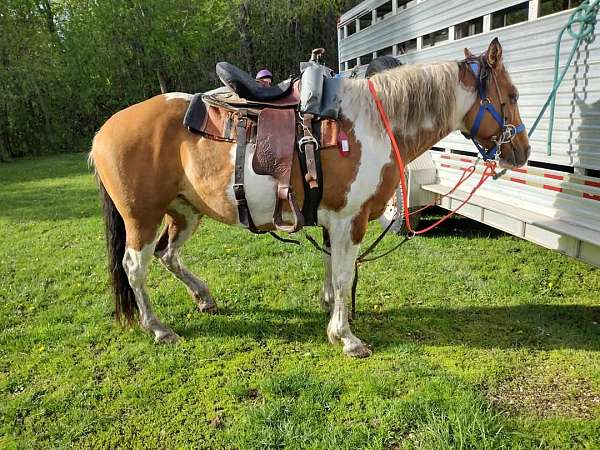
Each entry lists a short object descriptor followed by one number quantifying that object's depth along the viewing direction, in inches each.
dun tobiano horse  115.6
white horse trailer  120.1
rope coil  112.1
